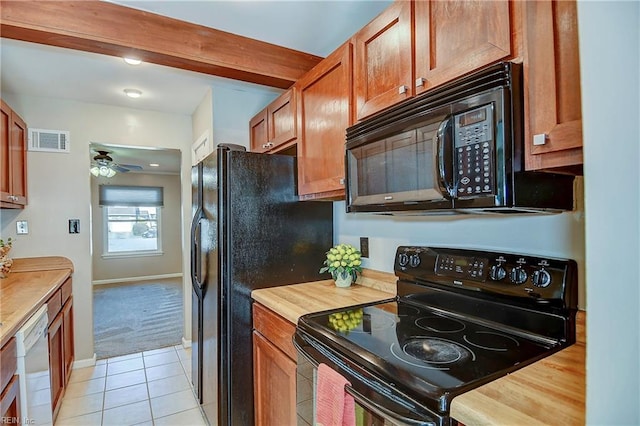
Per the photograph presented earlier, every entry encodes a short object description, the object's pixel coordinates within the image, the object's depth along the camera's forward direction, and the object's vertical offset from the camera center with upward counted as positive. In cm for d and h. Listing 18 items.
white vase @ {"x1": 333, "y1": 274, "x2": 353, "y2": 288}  189 -37
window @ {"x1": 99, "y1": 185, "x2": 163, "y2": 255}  668 -2
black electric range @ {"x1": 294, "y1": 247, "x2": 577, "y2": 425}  84 -41
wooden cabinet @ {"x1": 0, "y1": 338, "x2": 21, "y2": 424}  128 -66
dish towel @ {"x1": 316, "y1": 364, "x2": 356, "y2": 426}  99 -57
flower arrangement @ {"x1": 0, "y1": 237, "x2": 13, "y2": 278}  246 -30
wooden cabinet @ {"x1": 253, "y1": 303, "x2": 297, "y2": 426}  144 -71
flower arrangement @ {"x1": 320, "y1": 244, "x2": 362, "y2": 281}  187 -26
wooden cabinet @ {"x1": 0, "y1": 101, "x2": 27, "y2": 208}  235 +45
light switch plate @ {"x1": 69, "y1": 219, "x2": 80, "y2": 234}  296 -7
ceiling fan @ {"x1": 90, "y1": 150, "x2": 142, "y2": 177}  403 +69
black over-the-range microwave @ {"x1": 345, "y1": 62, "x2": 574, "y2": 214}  89 +17
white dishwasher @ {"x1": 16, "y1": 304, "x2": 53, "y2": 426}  148 -71
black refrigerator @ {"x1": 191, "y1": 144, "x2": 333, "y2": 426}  185 -20
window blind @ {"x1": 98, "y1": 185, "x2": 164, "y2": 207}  657 +43
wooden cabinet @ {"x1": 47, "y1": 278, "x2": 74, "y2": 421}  215 -87
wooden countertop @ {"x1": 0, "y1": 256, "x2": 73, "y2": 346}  147 -42
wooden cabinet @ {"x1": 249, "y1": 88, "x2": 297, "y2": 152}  209 +63
